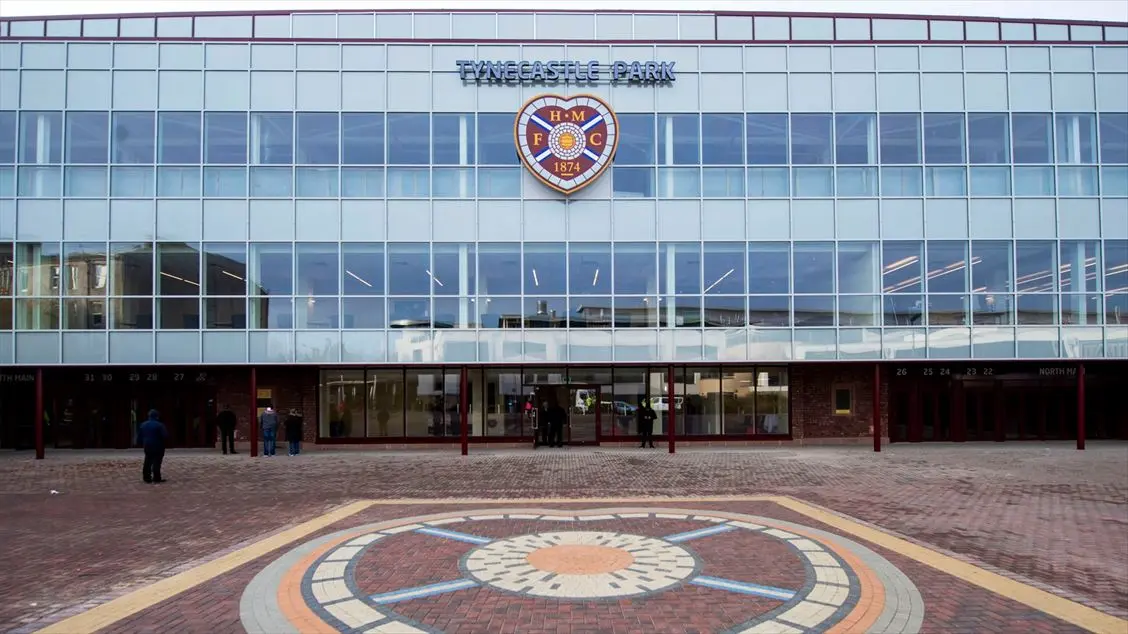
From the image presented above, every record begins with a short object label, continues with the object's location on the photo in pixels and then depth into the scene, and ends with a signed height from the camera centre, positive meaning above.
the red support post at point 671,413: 21.97 -1.80
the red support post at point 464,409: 22.06 -1.59
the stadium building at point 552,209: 22.19 +4.43
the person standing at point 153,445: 15.97 -1.86
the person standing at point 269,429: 21.97 -2.12
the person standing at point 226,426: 22.36 -2.05
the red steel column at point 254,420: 21.58 -1.83
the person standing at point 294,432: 22.20 -2.24
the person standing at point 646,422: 23.30 -2.17
